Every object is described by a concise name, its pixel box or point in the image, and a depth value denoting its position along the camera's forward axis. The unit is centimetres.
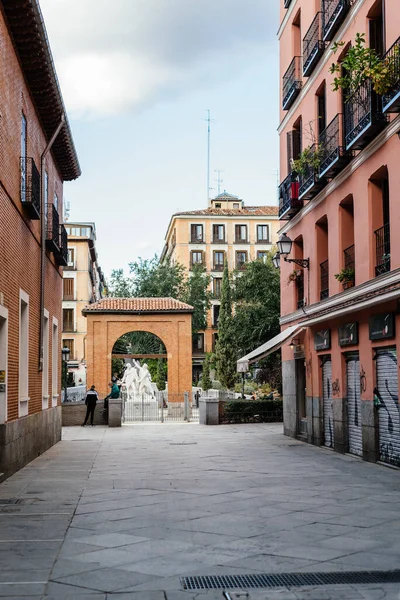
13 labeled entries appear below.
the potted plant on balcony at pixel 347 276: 1705
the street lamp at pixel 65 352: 3202
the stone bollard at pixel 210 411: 2927
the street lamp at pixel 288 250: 2080
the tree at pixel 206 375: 5222
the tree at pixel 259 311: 4044
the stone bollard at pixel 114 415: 2886
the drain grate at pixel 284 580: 612
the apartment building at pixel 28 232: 1357
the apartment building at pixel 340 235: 1450
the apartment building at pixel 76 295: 6975
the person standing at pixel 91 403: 2852
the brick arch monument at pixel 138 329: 3600
